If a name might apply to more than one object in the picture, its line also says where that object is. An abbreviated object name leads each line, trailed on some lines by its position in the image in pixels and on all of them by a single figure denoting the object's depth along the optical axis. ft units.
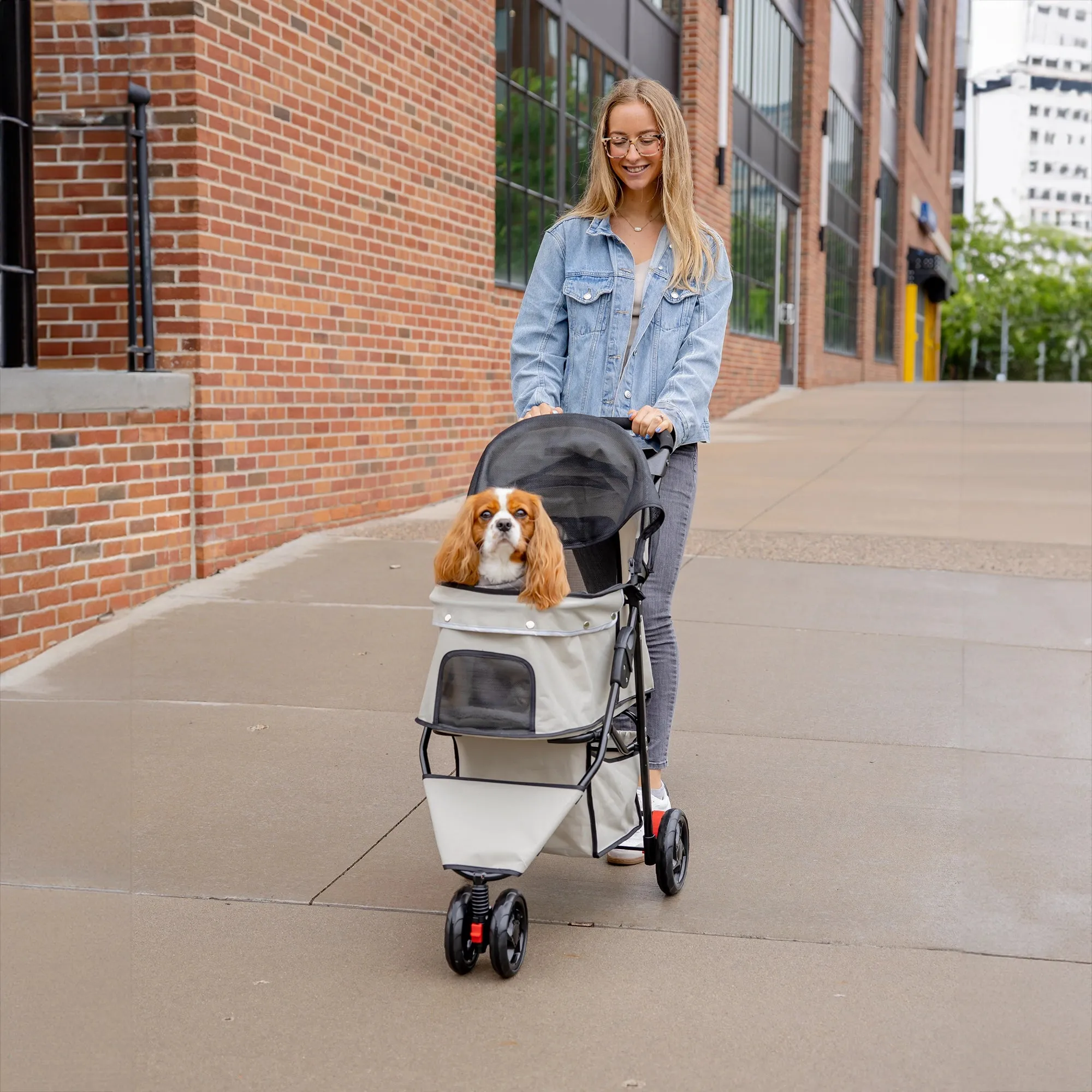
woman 13.47
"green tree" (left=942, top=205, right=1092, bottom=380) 223.10
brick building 23.08
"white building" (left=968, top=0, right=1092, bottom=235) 538.06
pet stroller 11.12
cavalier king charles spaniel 11.01
